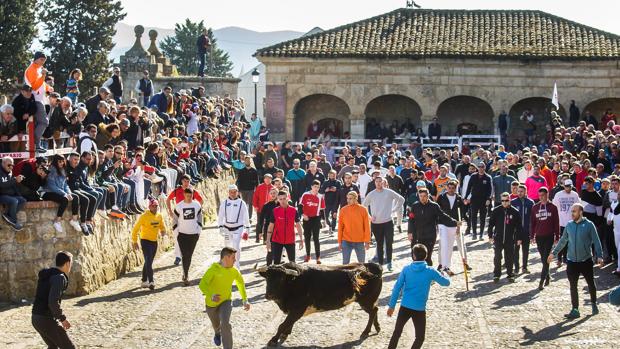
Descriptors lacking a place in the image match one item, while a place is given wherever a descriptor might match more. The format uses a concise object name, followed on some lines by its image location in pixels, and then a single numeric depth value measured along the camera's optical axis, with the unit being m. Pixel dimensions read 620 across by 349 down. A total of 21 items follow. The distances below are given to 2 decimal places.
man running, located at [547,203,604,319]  15.59
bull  13.61
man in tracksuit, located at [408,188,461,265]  18.59
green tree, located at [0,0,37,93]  39.28
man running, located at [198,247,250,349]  12.95
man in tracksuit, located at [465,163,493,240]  23.64
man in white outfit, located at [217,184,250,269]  18.55
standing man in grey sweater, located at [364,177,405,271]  19.52
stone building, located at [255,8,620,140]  43.94
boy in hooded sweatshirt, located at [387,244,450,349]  12.65
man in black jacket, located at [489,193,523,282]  18.70
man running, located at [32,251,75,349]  11.48
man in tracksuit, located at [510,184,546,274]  19.22
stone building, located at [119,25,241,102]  43.44
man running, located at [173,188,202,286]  18.56
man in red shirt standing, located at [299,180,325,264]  19.77
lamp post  38.00
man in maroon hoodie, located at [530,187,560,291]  18.23
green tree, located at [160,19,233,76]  79.62
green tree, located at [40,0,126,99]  46.09
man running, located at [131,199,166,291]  18.20
